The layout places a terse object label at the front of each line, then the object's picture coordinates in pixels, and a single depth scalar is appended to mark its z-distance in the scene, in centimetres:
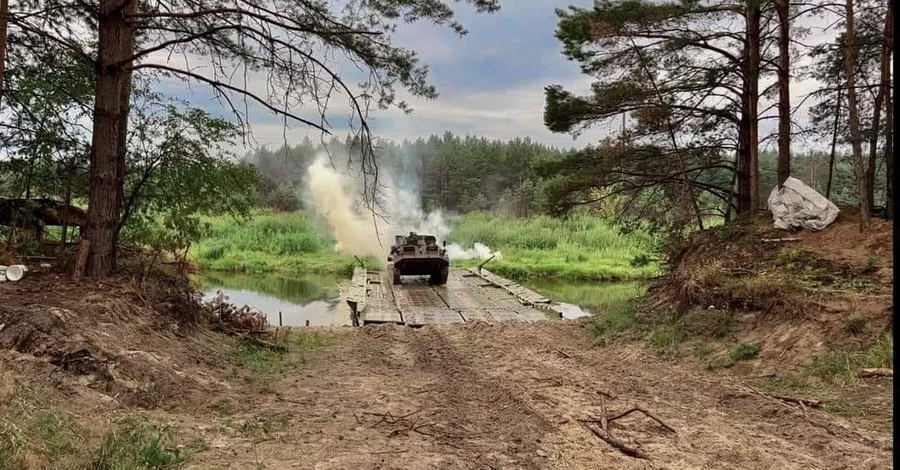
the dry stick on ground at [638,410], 498
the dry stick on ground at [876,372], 549
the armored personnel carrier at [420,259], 1962
